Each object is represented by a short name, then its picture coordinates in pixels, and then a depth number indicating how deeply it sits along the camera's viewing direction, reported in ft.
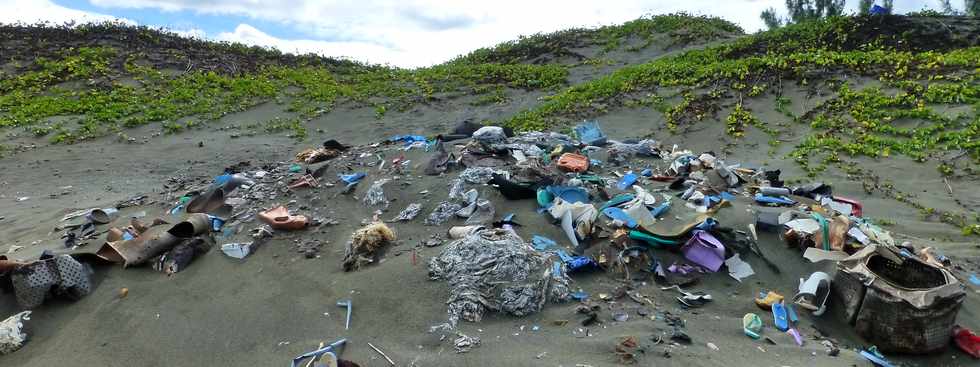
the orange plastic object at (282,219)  16.29
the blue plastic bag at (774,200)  16.89
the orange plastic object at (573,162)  19.63
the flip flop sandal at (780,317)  11.59
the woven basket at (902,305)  10.57
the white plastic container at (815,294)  12.18
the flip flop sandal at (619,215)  14.74
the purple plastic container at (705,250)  13.62
